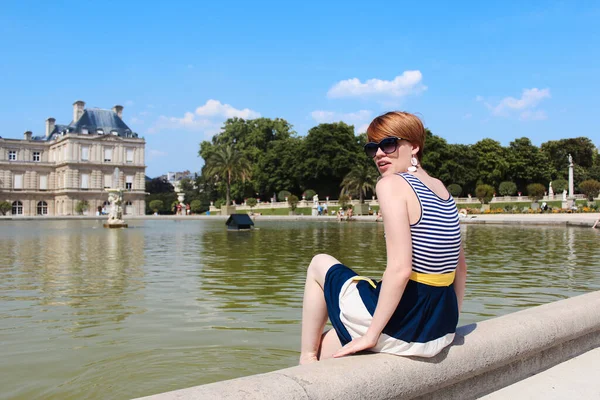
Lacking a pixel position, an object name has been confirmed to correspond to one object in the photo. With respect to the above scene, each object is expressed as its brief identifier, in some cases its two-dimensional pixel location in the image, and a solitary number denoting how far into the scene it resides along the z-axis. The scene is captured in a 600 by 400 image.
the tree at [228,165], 64.81
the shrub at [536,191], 53.53
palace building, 81.81
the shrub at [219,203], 73.00
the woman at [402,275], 2.61
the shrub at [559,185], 60.53
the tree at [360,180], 55.06
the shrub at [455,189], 61.50
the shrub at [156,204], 85.25
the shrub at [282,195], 67.73
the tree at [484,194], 53.87
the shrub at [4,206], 73.19
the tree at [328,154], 66.81
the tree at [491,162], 70.50
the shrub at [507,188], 64.00
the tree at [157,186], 100.56
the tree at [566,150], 79.31
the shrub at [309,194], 65.31
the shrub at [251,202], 66.84
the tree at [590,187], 51.41
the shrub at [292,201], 60.43
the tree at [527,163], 72.25
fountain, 30.50
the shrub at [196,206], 76.56
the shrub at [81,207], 77.56
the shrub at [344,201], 54.93
